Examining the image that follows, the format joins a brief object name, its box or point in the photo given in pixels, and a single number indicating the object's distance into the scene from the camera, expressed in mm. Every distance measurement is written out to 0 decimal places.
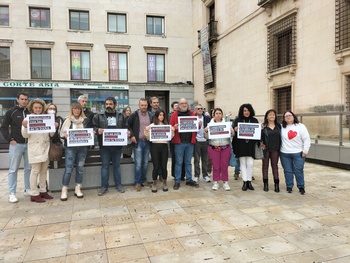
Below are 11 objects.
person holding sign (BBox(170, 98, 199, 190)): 6000
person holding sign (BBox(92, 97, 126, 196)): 5660
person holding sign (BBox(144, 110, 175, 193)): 5773
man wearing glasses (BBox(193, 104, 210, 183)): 6609
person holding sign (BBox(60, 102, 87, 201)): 5420
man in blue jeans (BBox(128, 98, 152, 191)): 5938
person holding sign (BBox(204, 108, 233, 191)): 5930
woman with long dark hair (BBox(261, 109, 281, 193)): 5750
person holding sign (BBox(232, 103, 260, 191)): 5812
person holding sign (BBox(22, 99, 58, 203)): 5090
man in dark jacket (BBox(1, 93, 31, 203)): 5242
